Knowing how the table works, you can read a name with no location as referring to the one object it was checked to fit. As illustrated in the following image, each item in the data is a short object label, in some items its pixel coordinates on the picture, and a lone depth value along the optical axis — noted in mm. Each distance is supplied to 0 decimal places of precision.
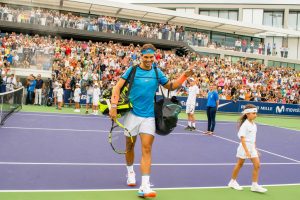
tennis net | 13331
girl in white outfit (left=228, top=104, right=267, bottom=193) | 6602
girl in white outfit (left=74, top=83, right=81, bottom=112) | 20594
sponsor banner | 27141
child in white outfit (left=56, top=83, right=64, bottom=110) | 21188
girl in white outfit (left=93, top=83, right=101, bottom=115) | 19361
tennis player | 5910
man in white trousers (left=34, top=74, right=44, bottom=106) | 22714
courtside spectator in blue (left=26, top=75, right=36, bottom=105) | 22625
